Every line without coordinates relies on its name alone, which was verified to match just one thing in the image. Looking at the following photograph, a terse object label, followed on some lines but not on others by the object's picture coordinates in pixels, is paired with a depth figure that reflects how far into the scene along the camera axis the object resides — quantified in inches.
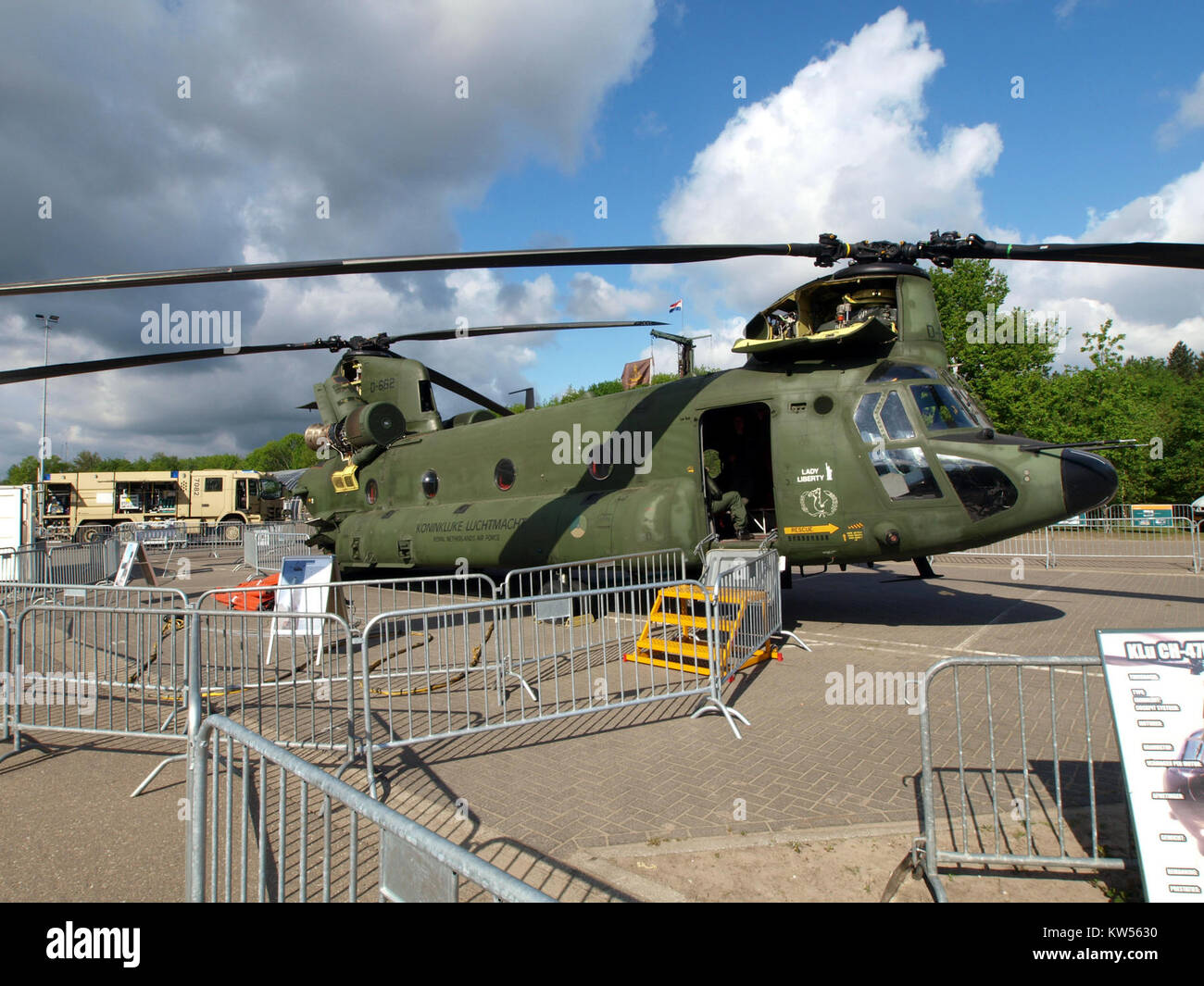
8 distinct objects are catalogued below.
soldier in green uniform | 396.8
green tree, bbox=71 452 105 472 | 3868.1
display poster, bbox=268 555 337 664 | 355.3
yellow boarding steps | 275.9
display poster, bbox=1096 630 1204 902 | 123.6
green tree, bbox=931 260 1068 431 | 1336.1
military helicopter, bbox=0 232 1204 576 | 313.6
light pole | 1328.7
